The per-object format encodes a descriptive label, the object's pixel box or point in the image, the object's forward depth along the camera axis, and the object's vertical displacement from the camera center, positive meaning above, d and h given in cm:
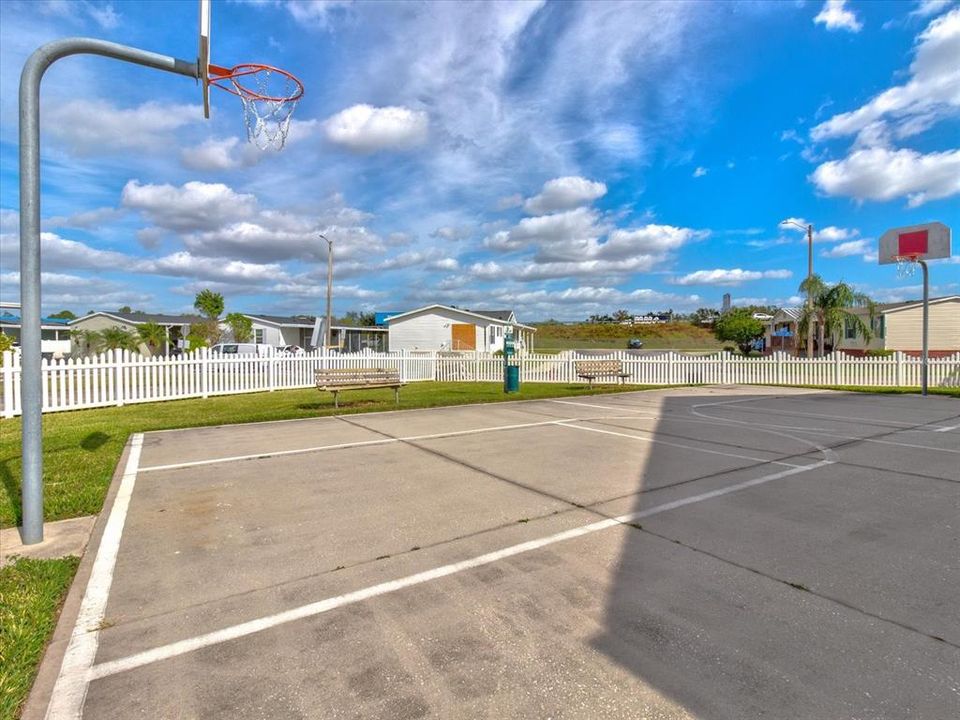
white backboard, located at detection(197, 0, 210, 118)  491 +283
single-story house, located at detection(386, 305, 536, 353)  4088 +193
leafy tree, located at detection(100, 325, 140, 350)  3484 +114
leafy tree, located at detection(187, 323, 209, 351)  3897 +197
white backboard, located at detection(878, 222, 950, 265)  1755 +367
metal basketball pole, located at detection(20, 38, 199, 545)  430 +67
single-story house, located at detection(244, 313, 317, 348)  5450 +262
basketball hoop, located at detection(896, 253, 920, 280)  1814 +313
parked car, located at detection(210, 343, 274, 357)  3984 +59
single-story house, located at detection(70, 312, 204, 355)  5012 +344
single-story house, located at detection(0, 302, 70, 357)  4547 +263
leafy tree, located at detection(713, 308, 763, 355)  4969 +207
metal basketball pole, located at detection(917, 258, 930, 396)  1638 +96
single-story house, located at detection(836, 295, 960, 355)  3403 +142
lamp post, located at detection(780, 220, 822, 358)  2503 +294
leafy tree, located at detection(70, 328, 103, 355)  3590 +97
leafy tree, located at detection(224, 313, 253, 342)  4838 +271
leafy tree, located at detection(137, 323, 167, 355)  3778 +149
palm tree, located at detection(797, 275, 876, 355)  2883 +259
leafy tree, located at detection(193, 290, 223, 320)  5747 +561
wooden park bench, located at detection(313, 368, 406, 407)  1300 -61
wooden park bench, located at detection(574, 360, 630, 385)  1870 -56
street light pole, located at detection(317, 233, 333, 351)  3116 +406
